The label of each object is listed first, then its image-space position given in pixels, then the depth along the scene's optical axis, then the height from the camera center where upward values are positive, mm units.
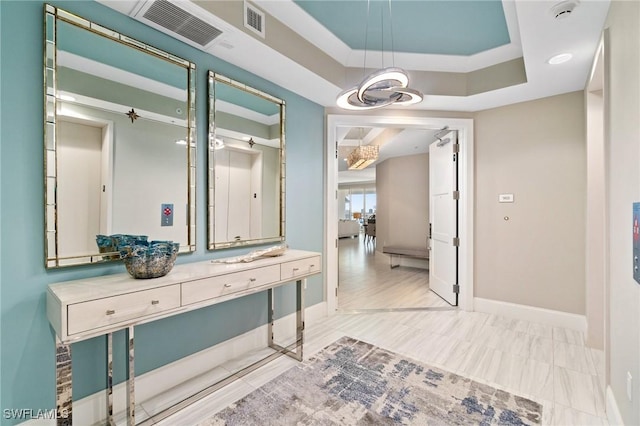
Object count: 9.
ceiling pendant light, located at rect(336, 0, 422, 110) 1958 +934
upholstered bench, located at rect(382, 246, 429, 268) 5918 -831
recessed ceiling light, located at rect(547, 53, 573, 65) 2426 +1320
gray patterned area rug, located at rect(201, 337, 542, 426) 1822 -1288
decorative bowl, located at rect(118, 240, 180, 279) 1689 -267
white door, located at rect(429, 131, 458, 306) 3902 -87
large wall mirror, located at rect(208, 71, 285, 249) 2416 +449
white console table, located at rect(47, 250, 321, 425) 1377 -486
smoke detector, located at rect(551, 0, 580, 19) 1829 +1323
